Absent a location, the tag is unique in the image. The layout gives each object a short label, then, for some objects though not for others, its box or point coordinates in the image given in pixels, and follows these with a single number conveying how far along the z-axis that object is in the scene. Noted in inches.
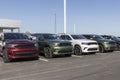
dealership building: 1815.9
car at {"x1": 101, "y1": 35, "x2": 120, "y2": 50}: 965.7
